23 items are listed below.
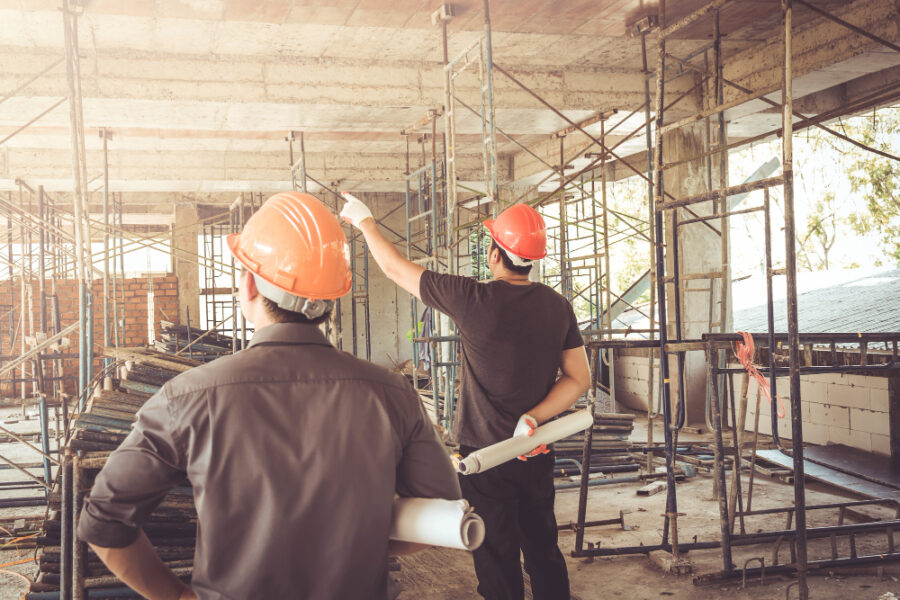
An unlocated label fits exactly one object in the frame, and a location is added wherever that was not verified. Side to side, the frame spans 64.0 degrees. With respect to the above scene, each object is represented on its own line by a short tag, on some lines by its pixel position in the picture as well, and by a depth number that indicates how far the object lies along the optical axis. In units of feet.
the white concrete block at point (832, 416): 26.78
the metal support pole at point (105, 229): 23.30
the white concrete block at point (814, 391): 27.96
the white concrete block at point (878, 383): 24.85
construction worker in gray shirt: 4.91
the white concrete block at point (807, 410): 28.78
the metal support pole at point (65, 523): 10.88
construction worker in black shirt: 10.51
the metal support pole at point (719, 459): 13.55
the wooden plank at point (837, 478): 20.34
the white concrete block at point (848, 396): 25.82
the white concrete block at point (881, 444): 24.77
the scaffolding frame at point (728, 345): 12.10
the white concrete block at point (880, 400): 24.80
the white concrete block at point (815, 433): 27.99
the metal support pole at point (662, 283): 14.40
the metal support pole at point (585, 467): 15.37
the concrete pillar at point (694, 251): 32.07
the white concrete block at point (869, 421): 24.89
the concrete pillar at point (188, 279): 52.09
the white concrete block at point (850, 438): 25.71
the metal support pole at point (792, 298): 11.93
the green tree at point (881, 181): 61.52
